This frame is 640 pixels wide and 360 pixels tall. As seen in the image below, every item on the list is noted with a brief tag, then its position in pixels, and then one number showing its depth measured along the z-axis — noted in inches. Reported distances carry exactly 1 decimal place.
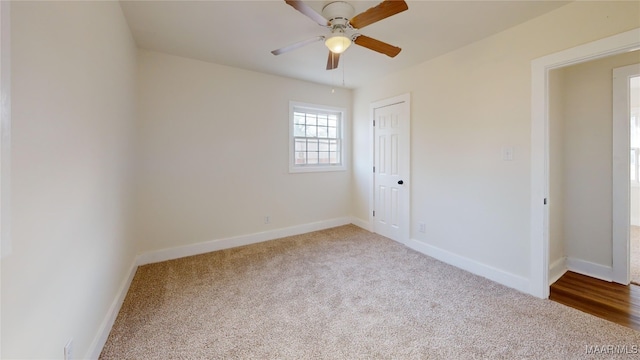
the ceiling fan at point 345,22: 67.0
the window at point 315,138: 165.3
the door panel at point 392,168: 145.1
